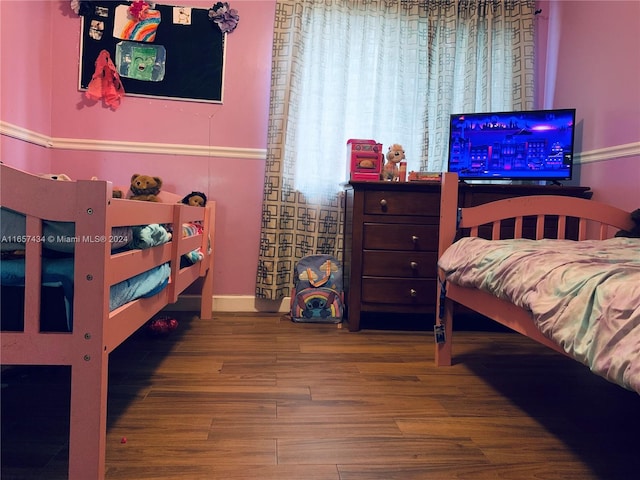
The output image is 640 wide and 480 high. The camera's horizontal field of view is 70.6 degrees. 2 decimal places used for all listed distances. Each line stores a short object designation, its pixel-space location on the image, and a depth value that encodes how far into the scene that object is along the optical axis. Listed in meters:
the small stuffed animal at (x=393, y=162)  2.53
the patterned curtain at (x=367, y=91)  2.63
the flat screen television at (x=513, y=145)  2.37
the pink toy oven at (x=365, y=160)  2.45
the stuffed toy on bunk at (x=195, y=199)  2.45
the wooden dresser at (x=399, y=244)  2.33
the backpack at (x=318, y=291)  2.48
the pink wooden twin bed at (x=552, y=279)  0.83
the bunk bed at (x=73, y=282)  0.89
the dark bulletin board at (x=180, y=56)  2.52
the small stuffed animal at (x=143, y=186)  2.33
